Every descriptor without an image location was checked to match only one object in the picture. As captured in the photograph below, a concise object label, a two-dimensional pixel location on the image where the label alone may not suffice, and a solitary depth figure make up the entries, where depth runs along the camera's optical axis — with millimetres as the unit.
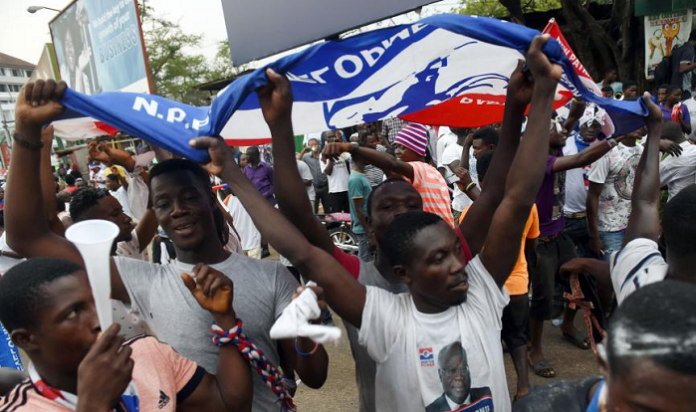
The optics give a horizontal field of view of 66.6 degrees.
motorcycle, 8238
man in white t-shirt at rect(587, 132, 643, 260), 4652
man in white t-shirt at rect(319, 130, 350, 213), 8430
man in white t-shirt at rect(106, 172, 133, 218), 6427
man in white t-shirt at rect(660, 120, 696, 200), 5016
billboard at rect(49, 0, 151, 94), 5148
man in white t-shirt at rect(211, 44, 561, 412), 1838
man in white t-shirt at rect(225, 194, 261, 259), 6547
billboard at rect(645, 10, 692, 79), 10992
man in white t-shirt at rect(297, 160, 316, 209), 8328
